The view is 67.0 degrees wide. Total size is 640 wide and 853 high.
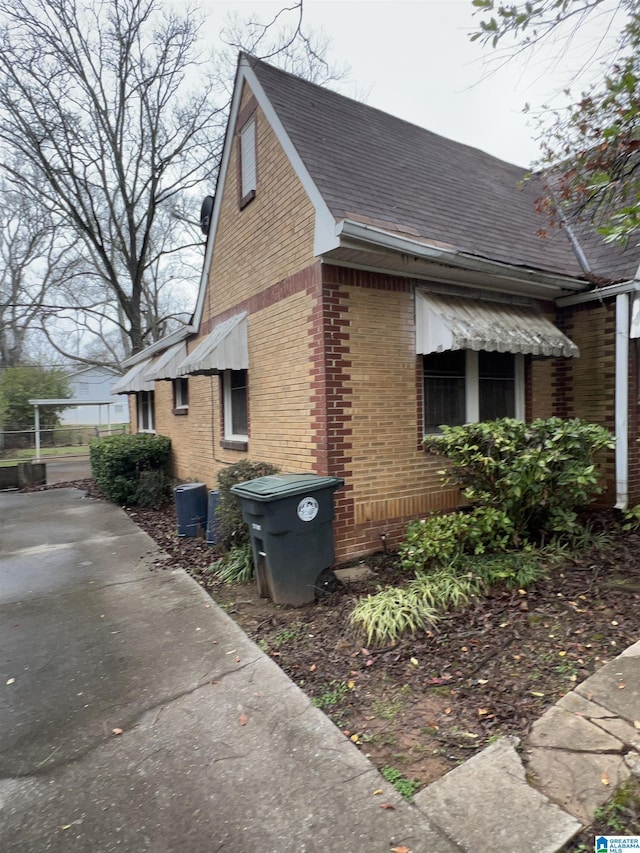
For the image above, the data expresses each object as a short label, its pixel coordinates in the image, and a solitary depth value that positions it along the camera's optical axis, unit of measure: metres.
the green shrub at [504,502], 4.61
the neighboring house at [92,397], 46.03
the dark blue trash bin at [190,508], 7.62
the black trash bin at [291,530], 4.45
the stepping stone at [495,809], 2.01
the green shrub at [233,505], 5.88
